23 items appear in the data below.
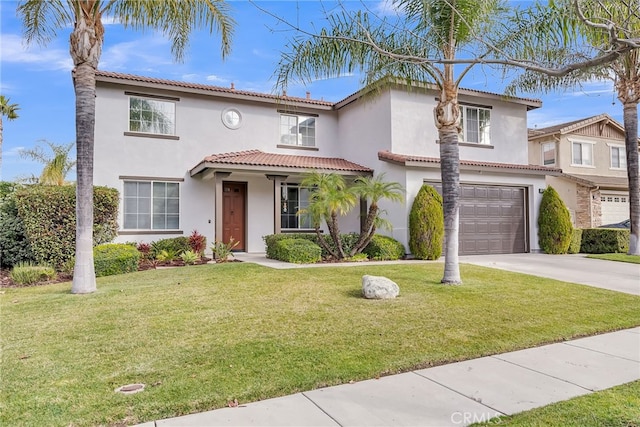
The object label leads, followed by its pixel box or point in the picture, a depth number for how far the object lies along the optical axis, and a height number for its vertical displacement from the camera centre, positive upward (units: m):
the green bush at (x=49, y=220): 11.23 +0.04
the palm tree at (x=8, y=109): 17.31 +4.85
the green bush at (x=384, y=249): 13.27 -0.96
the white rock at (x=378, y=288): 7.44 -1.26
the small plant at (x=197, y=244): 13.86 -0.80
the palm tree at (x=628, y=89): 14.62 +4.69
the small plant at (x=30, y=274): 9.95 -1.30
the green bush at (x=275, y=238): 13.32 -0.61
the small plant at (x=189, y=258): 12.62 -1.15
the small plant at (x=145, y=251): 13.32 -0.99
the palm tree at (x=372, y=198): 12.53 +0.67
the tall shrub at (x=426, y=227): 13.25 -0.26
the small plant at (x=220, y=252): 12.84 -0.99
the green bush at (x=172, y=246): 13.69 -0.85
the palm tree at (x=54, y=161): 19.94 +3.11
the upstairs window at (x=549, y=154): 24.47 +3.92
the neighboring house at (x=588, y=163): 22.55 +3.33
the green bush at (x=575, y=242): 16.04 -0.93
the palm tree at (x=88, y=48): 8.14 +3.48
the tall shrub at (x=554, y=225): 15.55 -0.26
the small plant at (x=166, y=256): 13.04 -1.12
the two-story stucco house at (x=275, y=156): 14.05 +2.43
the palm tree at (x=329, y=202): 11.93 +0.54
